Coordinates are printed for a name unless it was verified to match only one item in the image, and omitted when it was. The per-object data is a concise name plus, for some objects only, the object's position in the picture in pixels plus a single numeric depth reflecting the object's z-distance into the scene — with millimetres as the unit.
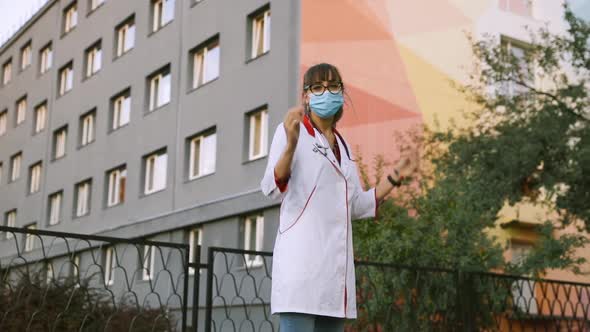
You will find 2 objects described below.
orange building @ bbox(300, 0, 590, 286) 16156
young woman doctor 2732
